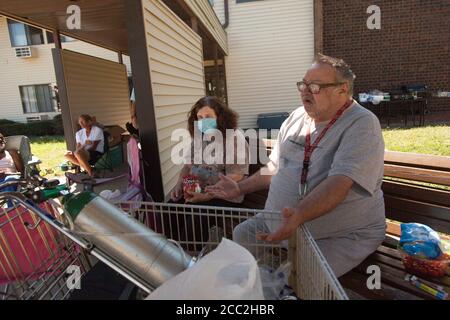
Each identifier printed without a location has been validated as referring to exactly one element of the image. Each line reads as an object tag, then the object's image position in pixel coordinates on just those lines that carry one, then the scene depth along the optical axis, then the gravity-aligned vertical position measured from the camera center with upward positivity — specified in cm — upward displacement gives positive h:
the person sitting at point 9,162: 502 -78
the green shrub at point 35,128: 1686 -104
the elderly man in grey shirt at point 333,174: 181 -49
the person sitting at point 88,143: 648 -77
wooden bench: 188 -90
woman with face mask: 289 -51
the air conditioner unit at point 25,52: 1712 +271
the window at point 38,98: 1812 +42
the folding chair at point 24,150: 548 -68
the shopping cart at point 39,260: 152 -80
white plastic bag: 97 -54
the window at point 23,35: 1742 +360
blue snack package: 196 -93
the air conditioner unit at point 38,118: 1831 -60
